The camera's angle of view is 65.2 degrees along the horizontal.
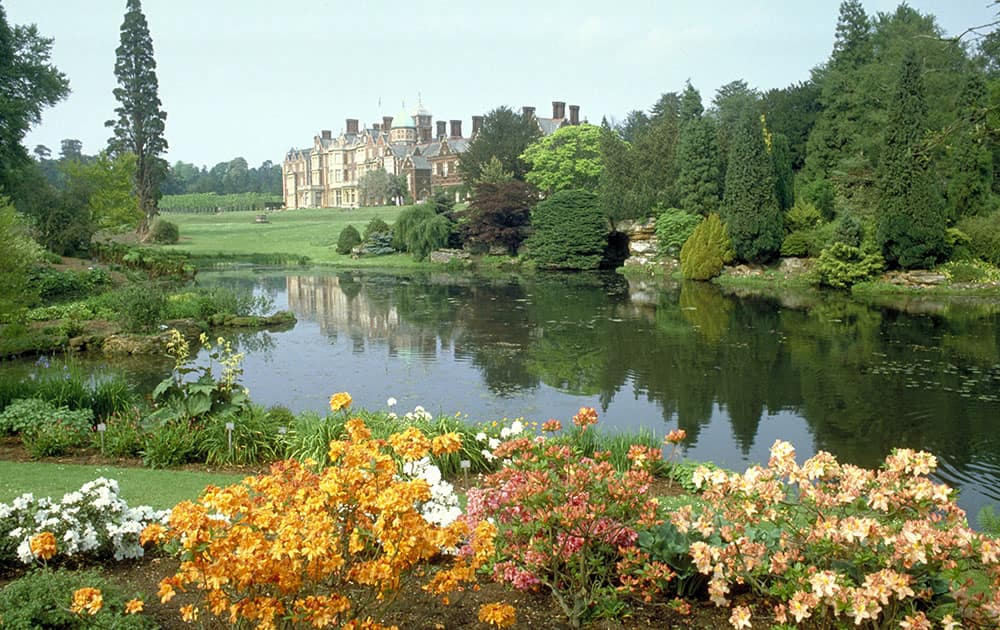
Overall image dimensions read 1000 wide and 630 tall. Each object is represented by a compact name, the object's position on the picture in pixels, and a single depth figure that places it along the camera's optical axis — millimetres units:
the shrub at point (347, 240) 45281
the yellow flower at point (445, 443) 3501
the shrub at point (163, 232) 45375
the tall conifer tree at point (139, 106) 42469
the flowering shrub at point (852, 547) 3309
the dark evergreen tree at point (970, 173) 27656
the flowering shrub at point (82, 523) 4730
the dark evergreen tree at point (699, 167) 34156
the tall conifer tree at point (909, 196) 26281
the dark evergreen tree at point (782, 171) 33188
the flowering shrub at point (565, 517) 3955
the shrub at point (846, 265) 27516
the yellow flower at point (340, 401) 3992
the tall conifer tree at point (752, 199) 30703
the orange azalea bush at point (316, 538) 3035
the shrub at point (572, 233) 38688
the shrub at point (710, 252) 31766
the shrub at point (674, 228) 34250
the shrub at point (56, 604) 3672
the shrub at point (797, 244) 30672
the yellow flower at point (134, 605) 3153
